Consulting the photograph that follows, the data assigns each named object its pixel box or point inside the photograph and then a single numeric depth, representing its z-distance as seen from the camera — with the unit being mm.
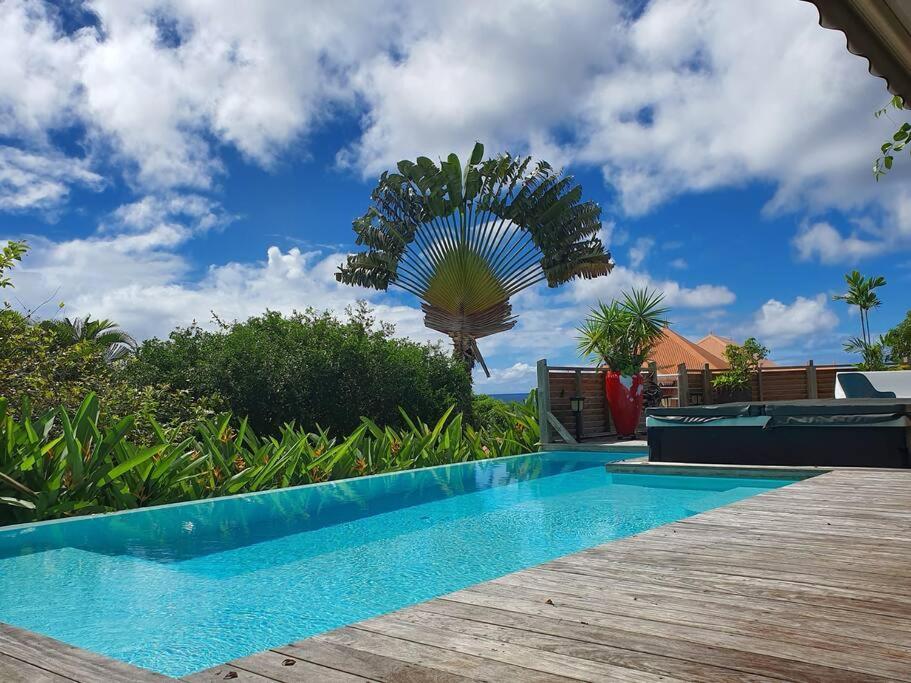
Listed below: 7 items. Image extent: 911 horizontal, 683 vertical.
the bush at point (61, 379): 7133
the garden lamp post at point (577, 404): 11602
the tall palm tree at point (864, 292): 27719
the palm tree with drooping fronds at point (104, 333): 22984
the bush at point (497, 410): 12367
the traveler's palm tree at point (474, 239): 19953
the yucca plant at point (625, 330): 12398
